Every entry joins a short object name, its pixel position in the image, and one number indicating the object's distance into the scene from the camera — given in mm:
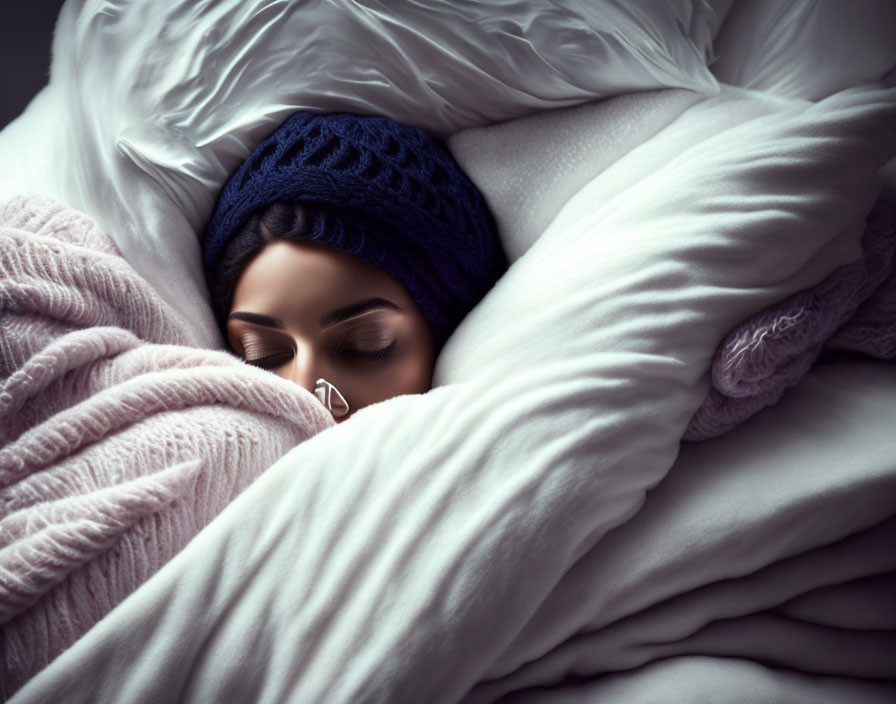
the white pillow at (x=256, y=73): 848
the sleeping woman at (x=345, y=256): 796
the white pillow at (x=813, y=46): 729
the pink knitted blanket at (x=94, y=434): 483
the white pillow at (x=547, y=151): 835
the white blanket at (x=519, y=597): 468
